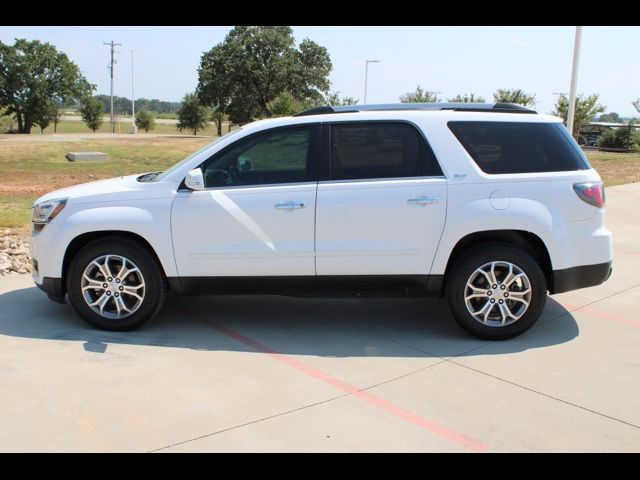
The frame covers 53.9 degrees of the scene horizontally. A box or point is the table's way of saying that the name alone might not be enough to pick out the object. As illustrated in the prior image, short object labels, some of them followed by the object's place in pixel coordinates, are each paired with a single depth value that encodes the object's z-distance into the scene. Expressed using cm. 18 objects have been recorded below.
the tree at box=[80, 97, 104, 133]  6022
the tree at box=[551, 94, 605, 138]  3491
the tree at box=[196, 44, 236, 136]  5528
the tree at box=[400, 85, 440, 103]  4269
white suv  489
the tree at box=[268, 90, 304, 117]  3369
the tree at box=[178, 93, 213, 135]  6044
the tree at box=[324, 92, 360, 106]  4206
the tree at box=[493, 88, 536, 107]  3375
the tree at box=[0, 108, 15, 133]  2891
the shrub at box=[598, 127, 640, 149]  4019
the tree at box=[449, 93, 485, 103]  3900
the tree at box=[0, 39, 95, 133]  5509
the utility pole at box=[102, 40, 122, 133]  6431
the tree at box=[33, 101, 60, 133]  5681
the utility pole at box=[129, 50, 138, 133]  5123
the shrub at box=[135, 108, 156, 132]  6384
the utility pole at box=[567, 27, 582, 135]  1541
